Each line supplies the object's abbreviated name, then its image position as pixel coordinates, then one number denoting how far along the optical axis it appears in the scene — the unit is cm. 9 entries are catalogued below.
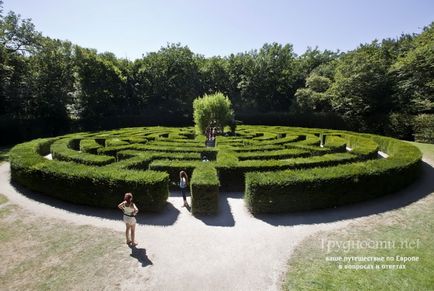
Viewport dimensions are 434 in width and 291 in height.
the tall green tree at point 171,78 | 4838
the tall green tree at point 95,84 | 4116
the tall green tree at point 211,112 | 2752
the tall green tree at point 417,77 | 3123
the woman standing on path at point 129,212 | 909
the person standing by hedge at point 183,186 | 1282
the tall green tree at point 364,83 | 3609
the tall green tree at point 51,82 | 3747
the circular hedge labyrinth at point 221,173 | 1178
